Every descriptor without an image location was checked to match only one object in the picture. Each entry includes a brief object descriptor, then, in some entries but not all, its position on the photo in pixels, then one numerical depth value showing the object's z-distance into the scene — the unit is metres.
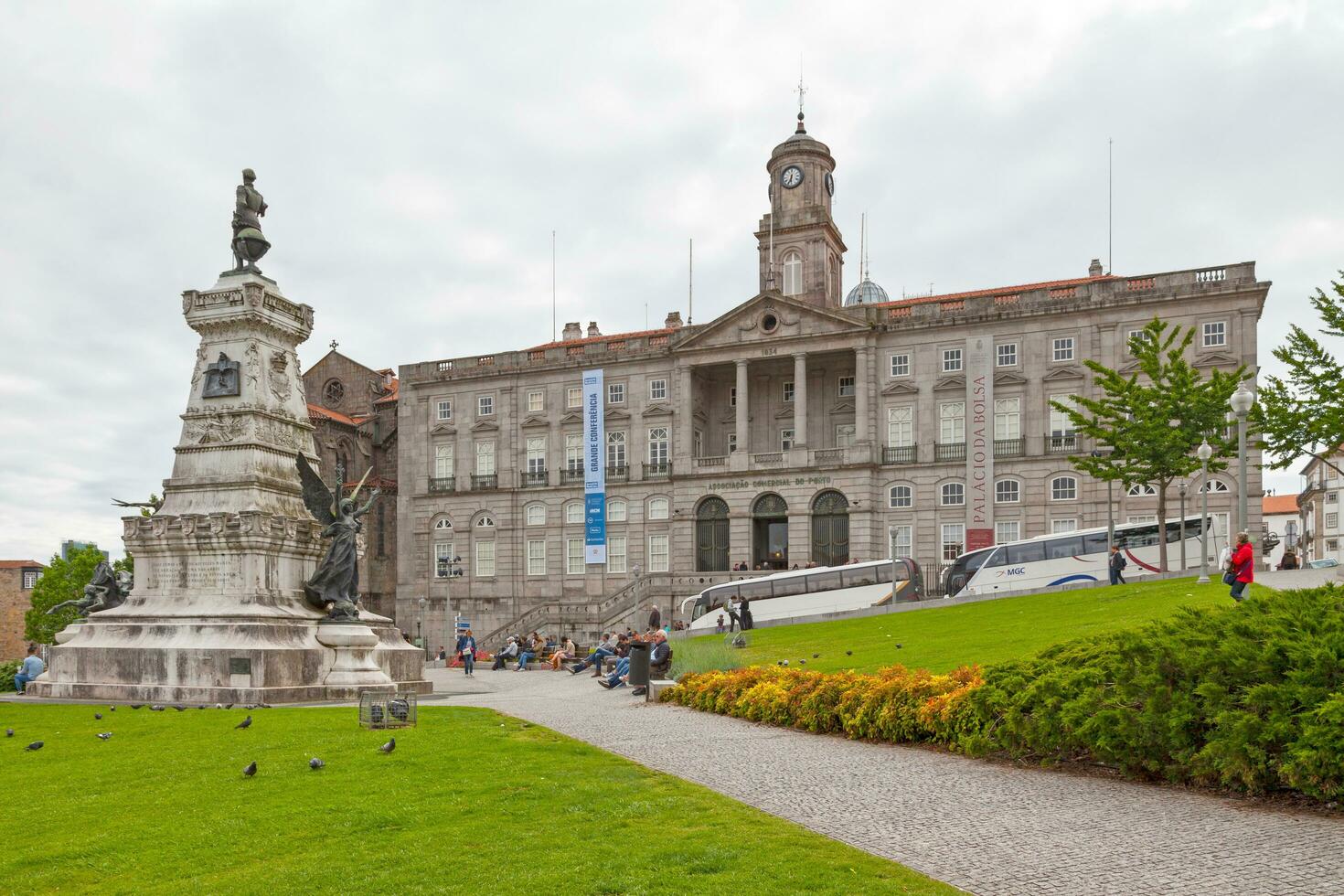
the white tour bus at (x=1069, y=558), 44.34
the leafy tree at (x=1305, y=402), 32.03
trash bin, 24.36
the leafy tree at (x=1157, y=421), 38.44
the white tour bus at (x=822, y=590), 47.00
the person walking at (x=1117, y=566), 38.19
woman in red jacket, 22.09
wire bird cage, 16.36
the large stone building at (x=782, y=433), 54.56
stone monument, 22.69
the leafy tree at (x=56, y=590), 68.25
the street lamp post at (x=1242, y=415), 27.17
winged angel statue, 24.52
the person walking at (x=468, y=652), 37.97
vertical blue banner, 62.69
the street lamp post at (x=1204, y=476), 33.22
